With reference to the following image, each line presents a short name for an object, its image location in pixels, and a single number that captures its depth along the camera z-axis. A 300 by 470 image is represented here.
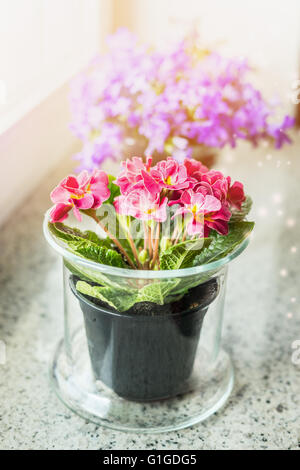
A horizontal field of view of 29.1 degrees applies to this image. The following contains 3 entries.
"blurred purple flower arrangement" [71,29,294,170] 1.03
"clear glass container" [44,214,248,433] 0.68
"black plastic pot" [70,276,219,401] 0.70
